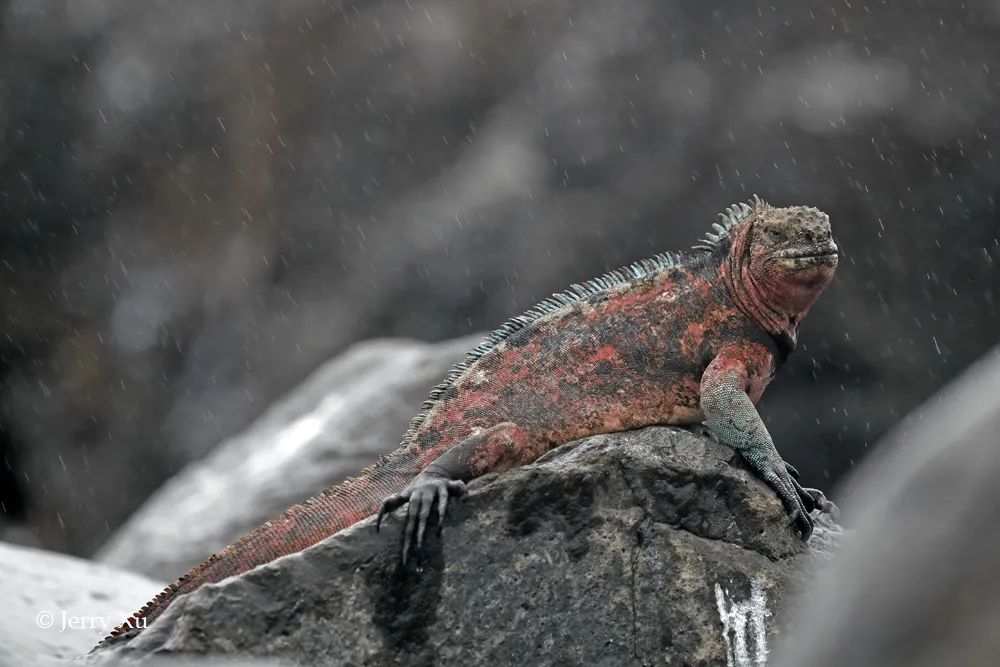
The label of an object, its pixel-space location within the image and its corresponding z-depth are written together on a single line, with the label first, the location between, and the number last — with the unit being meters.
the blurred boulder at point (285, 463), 16.64
